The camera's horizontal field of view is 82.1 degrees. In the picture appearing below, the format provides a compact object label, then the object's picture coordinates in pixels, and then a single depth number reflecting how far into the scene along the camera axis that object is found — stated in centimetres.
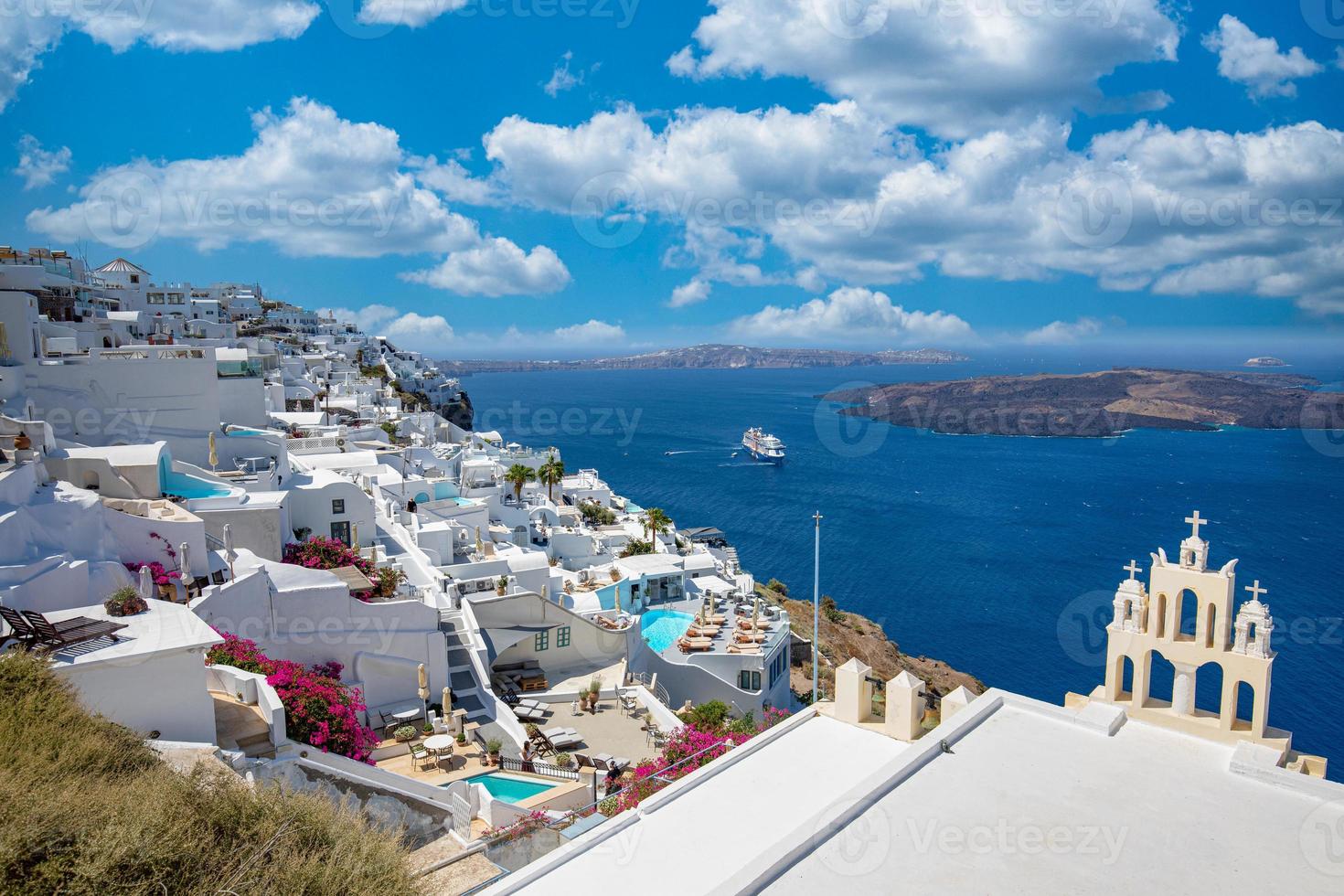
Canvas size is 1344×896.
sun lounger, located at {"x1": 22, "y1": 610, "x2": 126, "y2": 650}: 1018
